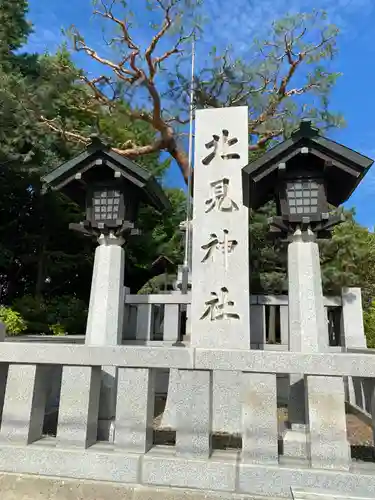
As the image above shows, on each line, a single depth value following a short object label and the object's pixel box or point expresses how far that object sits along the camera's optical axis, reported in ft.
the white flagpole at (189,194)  30.66
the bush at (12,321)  39.11
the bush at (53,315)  44.37
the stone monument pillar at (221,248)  17.38
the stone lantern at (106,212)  19.80
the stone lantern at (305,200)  18.07
